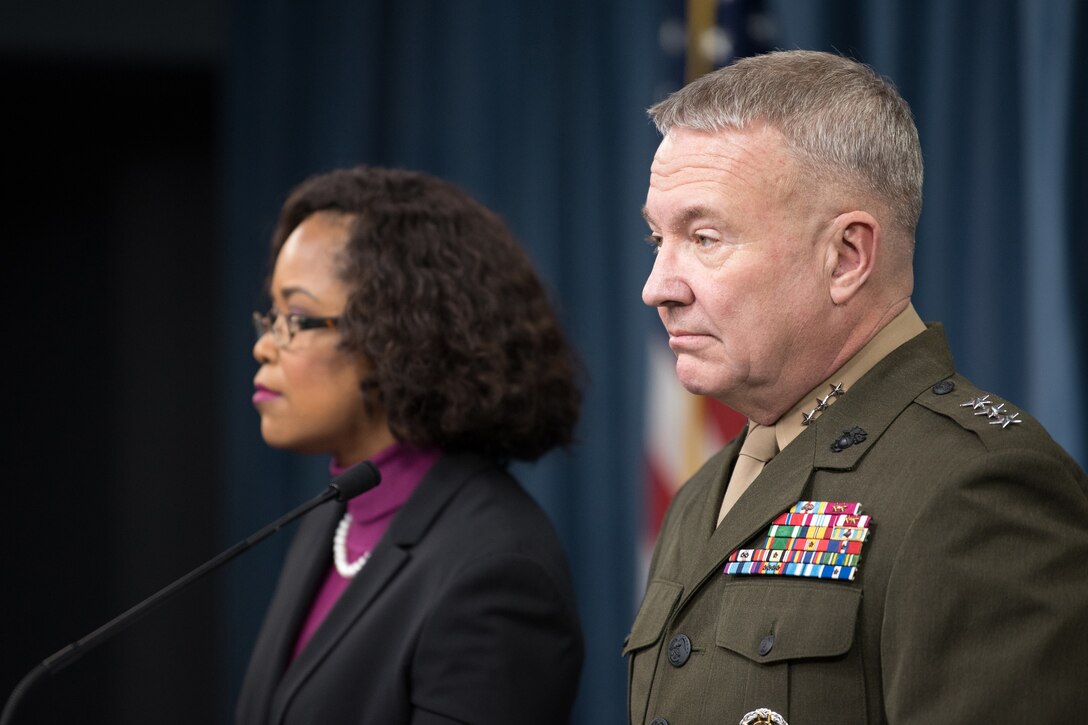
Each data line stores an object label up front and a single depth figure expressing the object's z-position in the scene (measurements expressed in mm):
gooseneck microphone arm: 4245
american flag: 5561
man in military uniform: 3916
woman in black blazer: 4451
